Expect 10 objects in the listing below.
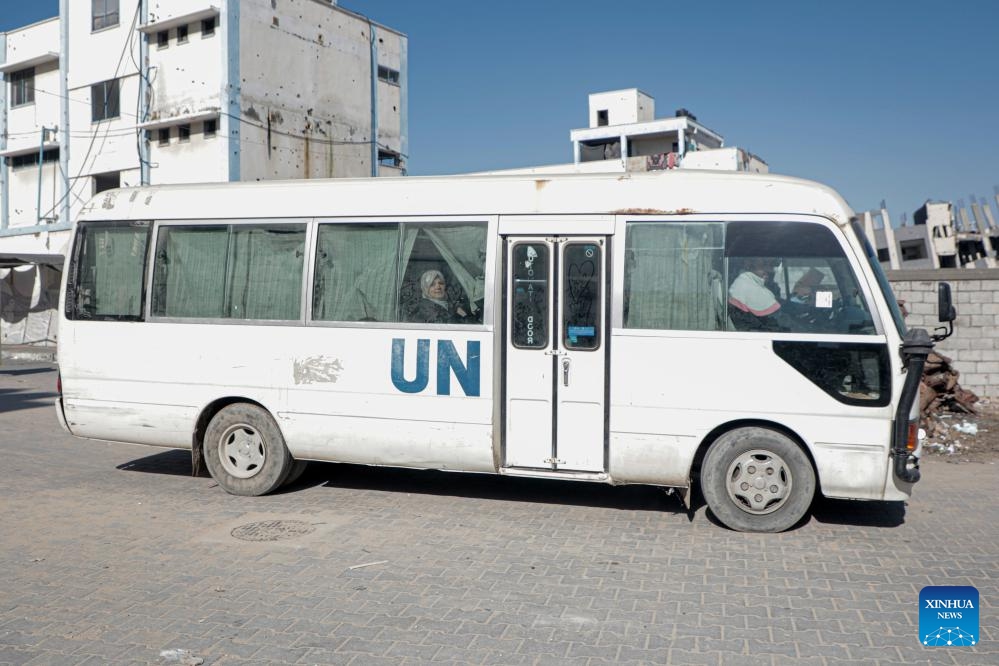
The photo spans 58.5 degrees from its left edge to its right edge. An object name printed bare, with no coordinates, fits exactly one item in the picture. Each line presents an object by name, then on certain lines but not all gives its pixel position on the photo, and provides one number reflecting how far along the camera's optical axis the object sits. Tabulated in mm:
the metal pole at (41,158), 36375
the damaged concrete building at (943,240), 26984
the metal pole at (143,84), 33875
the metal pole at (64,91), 36438
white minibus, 7203
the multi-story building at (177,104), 32281
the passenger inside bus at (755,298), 7273
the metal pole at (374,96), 38500
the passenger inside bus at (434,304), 8000
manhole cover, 7188
